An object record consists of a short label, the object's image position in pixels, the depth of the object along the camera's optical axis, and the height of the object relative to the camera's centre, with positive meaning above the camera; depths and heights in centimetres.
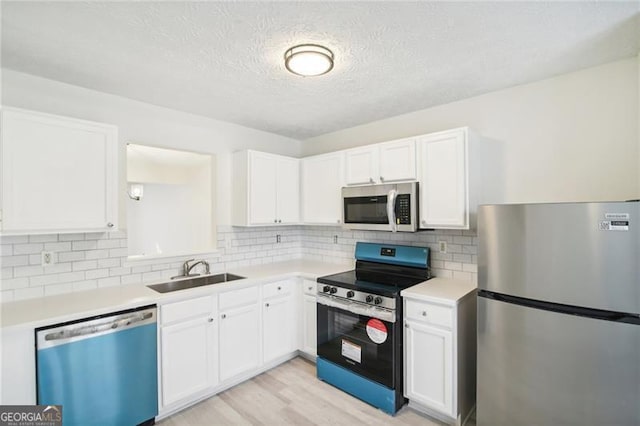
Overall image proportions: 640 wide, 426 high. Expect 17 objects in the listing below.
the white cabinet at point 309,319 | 305 -107
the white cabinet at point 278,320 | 294 -107
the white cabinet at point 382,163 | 268 +48
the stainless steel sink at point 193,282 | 273 -66
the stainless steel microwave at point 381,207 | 261 +5
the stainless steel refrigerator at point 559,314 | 151 -57
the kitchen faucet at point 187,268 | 296 -53
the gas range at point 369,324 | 235 -94
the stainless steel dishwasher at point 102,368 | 179 -98
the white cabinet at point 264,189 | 322 +28
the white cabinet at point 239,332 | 261 -106
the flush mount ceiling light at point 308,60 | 181 +95
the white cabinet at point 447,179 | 237 +27
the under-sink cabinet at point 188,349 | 227 -106
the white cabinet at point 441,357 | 213 -107
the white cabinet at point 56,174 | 187 +28
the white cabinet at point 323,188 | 327 +29
